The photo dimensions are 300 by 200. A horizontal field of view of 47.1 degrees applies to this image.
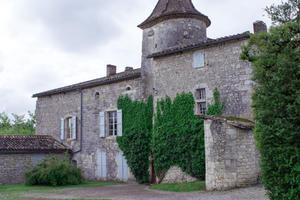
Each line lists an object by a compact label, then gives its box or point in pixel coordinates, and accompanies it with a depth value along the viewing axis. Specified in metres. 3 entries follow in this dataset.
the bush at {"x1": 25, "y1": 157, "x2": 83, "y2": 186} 16.83
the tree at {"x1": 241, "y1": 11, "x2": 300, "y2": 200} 6.77
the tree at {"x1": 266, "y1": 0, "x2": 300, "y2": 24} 19.47
